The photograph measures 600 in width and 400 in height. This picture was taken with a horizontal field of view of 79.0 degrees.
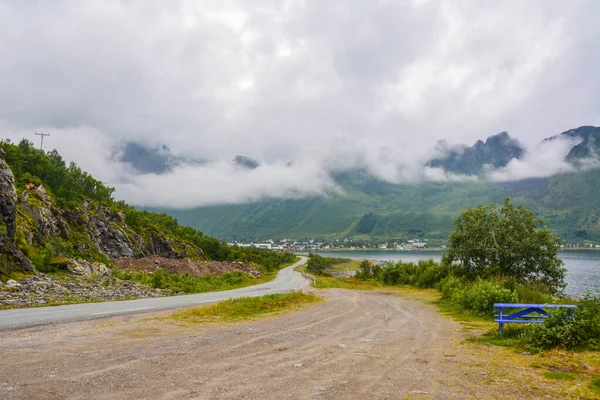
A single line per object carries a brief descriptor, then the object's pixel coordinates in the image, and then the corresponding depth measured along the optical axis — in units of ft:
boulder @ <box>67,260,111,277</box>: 114.11
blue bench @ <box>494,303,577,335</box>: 41.85
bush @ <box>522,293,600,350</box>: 34.68
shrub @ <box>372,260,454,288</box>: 131.05
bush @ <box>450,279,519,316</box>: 60.75
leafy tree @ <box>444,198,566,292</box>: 109.91
